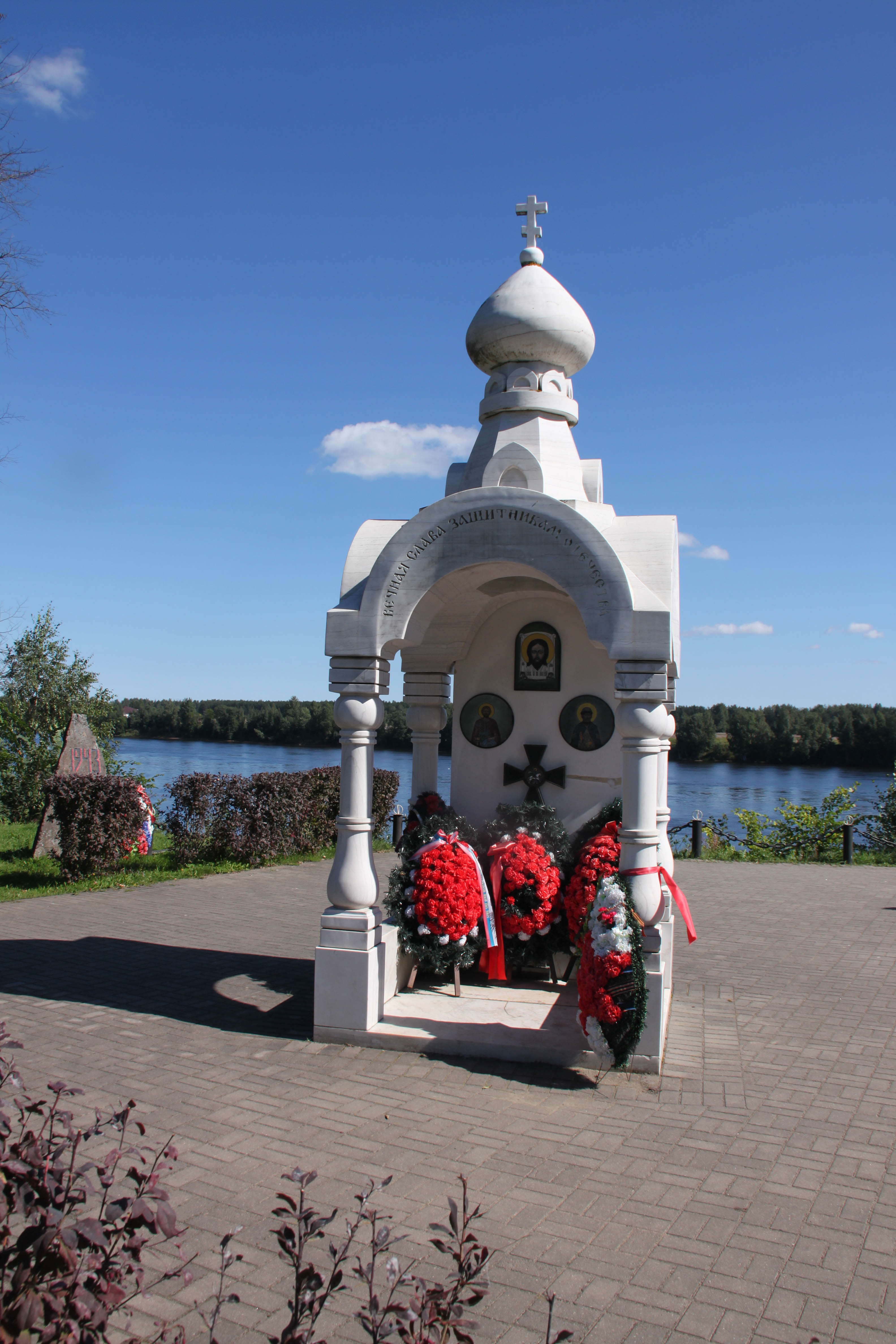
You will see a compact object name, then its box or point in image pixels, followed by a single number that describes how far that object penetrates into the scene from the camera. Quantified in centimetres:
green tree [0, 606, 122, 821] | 1795
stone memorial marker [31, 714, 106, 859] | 1389
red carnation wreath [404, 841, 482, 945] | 656
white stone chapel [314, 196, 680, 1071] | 596
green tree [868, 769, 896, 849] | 1706
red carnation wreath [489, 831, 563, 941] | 682
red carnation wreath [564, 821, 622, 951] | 654
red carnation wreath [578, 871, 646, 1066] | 554
